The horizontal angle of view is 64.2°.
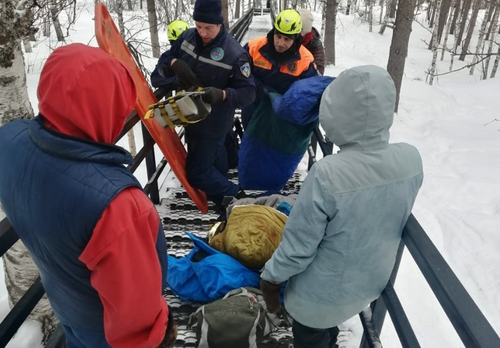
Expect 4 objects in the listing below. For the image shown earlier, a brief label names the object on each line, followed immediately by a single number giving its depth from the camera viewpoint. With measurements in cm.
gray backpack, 241
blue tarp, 275
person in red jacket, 123
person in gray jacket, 167
